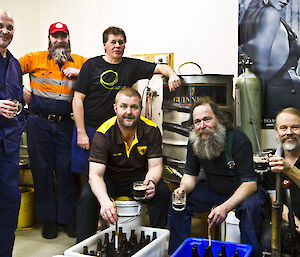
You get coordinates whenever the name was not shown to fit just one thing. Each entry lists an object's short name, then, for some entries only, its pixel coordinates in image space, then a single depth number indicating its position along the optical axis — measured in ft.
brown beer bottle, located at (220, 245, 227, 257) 5.62
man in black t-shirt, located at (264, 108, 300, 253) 4.60
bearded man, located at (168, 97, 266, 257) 5.37
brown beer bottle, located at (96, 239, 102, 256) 5.87
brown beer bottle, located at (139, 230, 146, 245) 6.16
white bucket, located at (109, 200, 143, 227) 6.63
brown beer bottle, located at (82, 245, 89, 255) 5.70
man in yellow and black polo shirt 6.57
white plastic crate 5.55
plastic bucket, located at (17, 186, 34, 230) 8.65
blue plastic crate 5.50
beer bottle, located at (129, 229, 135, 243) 6.25
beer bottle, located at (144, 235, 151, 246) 6.19
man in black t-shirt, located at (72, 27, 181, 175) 7.39
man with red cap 8.10
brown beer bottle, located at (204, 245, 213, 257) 5.74
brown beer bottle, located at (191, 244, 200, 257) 5.74
